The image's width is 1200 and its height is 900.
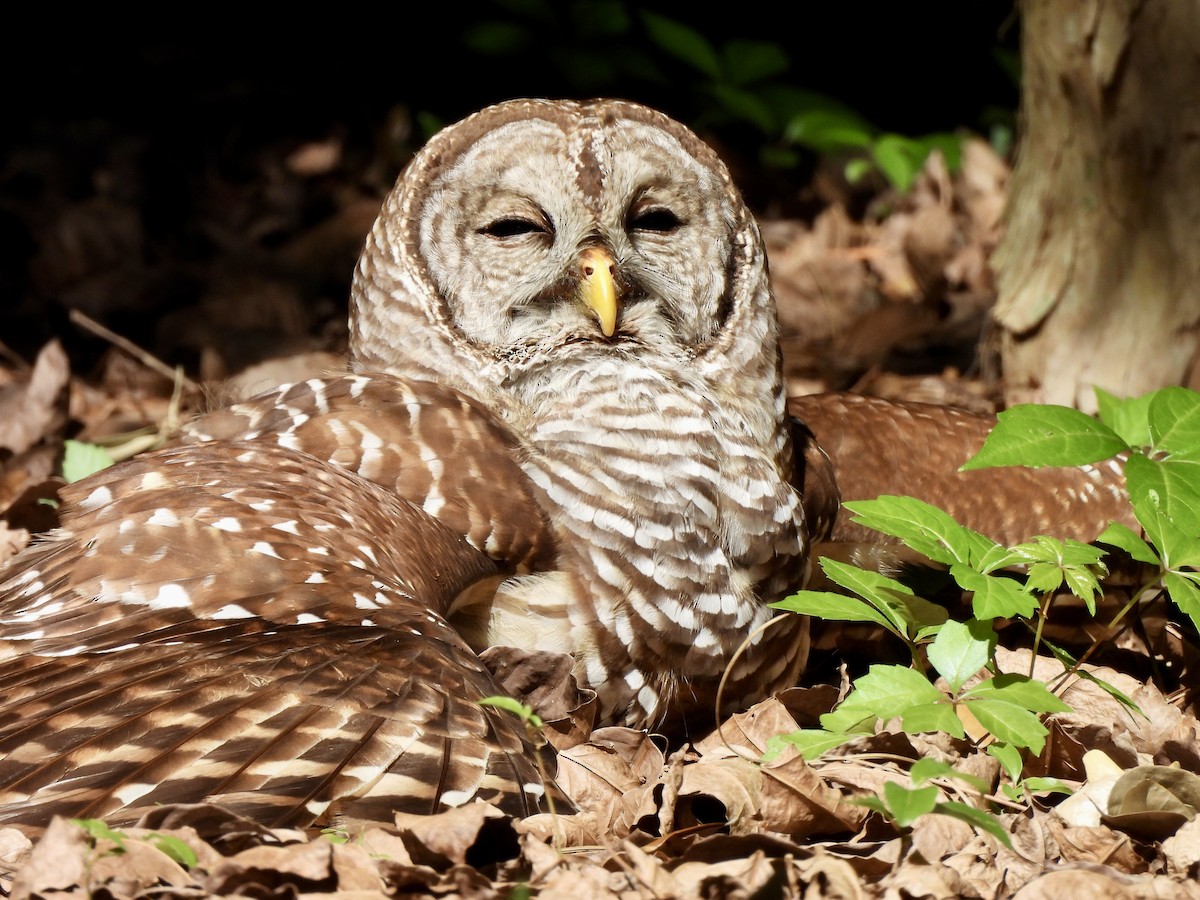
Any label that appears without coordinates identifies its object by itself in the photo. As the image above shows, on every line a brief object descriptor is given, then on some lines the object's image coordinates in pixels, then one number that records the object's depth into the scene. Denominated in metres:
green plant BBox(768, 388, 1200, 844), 5.19
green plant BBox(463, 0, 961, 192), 15.04
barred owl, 4.68
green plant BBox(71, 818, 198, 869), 4.18
